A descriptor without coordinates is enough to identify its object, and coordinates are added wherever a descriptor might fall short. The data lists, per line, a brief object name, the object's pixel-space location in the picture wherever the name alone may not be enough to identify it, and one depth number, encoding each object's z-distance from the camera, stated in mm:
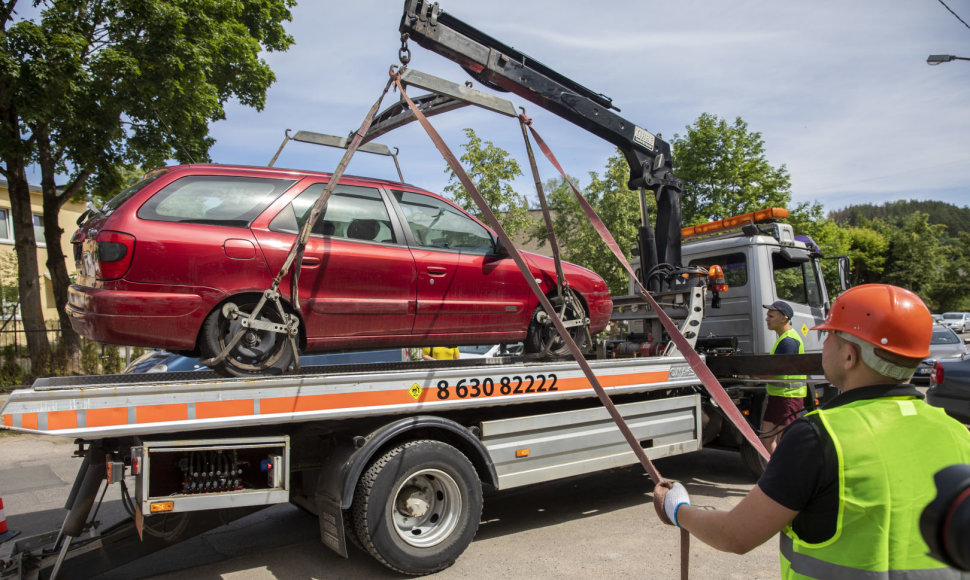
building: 21188
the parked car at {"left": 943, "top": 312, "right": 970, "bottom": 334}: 38688
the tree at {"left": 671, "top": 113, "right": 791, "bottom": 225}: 23188
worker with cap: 6160
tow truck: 3375
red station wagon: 3762
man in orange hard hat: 1476
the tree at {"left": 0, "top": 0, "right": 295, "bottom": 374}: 10078
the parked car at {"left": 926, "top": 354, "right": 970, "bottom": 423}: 7863
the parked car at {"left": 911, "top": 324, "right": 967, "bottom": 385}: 15352
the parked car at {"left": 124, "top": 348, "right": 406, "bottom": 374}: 7844
